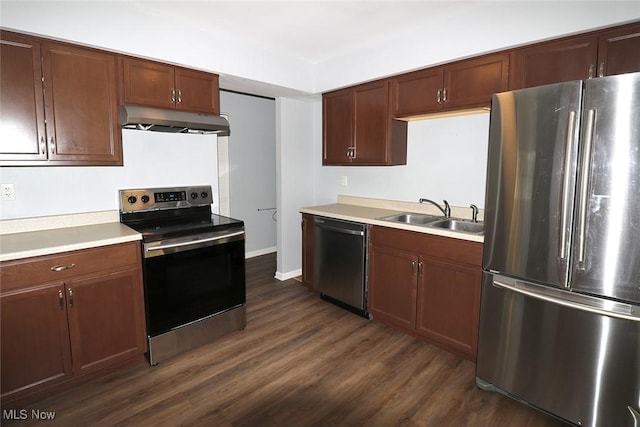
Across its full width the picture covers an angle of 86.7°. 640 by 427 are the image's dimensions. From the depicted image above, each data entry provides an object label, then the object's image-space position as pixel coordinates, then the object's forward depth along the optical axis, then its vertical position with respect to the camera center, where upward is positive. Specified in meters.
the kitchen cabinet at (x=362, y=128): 3.14 +0.51
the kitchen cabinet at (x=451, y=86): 2.40 +0.74
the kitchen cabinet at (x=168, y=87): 2.46 +0.72
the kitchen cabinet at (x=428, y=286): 2.37 -0.80
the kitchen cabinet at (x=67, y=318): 1.86 -0.84
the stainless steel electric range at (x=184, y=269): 2.34 -0.66
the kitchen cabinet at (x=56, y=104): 2.04 +0.47
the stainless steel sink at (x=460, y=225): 2.72 -0.37
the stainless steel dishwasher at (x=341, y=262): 3.05 -0.78
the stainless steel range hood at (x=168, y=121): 2.34 +0.43
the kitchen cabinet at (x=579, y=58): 1.91 +0.76
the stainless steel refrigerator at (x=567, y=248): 1.57 -0.33
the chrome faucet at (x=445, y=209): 2.98 -0.24
